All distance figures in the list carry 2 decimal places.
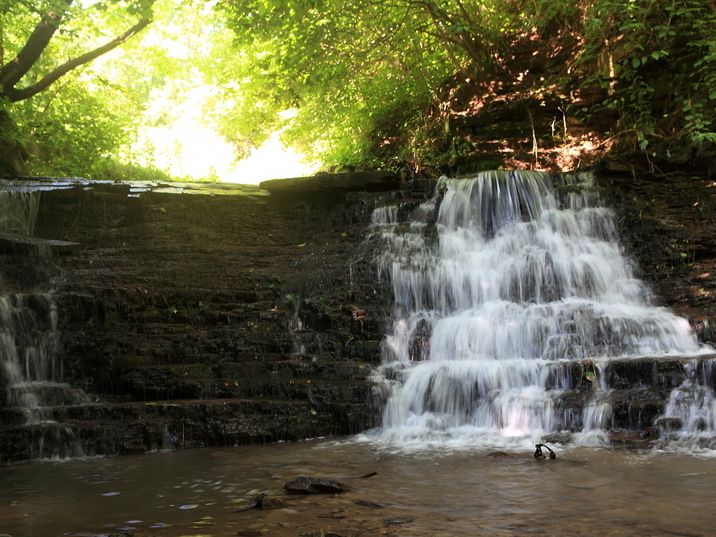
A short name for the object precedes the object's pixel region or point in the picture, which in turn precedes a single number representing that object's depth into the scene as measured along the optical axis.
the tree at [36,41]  11.52
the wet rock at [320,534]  2.79
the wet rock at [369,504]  3.40
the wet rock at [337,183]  11.66
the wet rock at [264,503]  3.43
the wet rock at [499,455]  4.85
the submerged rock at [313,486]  3.68
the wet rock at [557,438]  5.42
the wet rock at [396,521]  3.07
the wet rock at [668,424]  5.41
